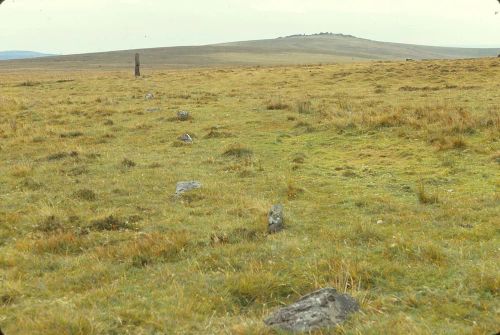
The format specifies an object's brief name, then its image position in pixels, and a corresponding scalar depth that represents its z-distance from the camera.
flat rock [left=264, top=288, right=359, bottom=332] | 5.95
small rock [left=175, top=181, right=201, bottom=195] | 13.01
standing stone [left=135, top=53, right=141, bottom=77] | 58.81
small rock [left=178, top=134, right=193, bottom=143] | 20.31
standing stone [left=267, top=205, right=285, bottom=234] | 9.91
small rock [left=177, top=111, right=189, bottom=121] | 25.72
